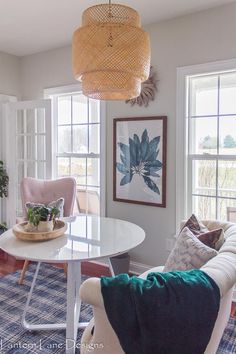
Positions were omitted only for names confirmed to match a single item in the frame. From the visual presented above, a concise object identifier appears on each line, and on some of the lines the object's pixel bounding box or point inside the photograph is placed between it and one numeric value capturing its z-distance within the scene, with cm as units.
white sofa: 116
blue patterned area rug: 205
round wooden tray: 192
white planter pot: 202
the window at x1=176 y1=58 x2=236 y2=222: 273
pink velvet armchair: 321
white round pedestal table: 171
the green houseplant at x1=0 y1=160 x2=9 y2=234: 394
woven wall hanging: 298
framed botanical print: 299
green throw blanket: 107
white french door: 391
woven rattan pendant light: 163
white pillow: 155
